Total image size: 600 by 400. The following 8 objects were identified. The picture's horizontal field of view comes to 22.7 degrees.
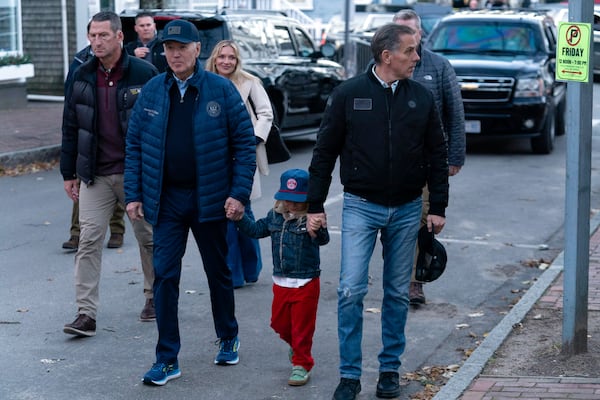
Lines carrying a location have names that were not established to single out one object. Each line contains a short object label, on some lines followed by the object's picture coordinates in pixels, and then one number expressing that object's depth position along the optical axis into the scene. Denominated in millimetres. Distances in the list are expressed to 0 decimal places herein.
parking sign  7922
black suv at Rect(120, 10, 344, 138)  18679
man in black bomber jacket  7330
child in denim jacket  7867
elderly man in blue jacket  7842
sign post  7957
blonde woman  10482
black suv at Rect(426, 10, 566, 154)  20523
